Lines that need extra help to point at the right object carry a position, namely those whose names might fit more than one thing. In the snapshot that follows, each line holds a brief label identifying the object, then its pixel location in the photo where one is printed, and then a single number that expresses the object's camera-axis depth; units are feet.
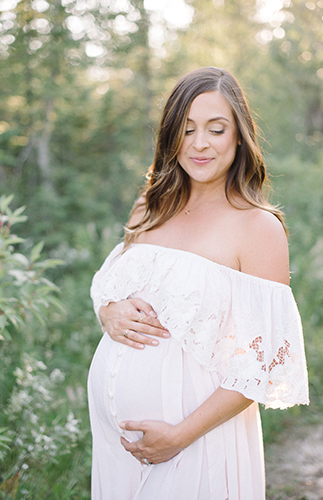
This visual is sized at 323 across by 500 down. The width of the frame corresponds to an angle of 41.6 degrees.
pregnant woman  5.05
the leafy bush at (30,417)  6.47
